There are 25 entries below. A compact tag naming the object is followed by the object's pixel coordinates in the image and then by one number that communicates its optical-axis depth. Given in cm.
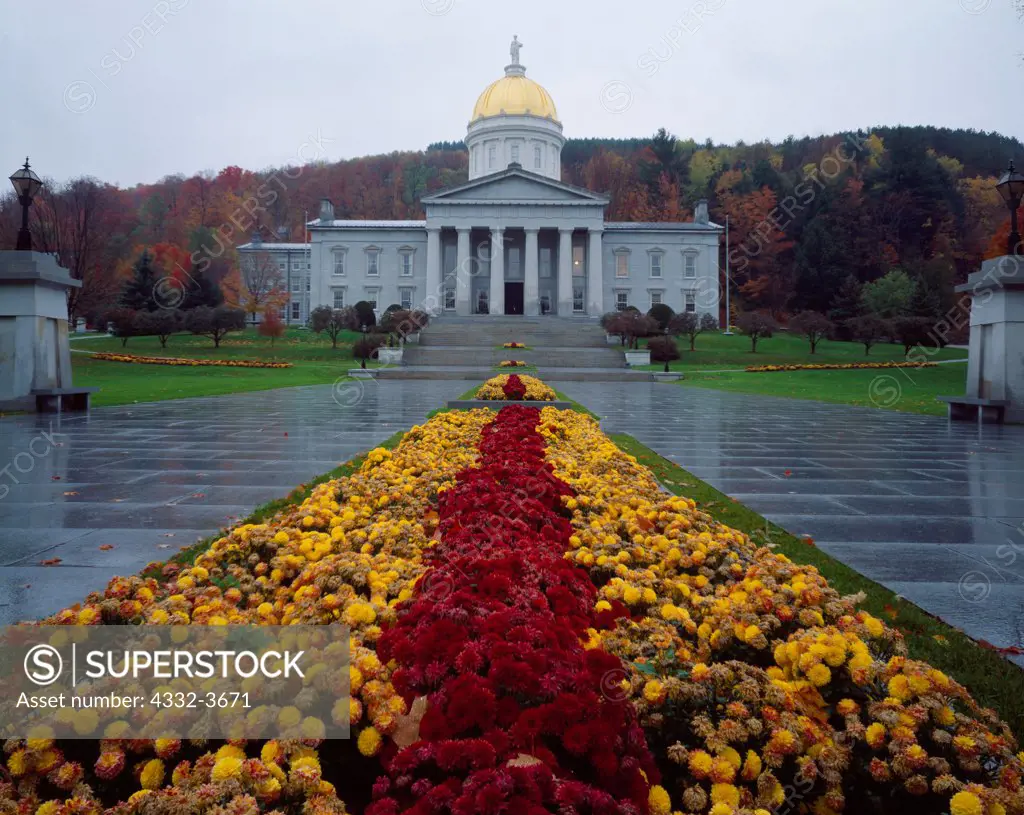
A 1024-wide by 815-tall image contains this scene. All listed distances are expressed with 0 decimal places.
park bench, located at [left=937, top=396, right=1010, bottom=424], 1367
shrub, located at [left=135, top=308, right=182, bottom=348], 4384
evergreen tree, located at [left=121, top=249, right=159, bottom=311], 5109
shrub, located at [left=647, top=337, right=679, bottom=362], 4012
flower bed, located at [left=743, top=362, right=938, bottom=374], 3691
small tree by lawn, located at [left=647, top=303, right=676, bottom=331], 4733
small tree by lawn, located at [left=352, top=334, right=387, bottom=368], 4016
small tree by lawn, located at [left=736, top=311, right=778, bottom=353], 4328
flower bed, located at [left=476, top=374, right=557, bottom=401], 1470
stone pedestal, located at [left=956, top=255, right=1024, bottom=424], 1338
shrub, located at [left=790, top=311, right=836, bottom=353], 4269
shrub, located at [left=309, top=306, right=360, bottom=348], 4556
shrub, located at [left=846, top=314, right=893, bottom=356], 4269
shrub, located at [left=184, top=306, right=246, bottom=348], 4394
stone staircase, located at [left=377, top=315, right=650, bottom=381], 3288
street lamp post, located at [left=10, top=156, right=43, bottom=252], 1366
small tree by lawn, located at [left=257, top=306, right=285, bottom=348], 4775
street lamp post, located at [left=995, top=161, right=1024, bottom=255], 1323
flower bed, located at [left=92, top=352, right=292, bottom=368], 3647
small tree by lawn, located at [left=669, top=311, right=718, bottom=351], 4446
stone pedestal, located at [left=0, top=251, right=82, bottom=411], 1346
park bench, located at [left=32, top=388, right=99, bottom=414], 1389
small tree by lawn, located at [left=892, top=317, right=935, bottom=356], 4650
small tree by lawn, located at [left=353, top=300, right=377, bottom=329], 4724
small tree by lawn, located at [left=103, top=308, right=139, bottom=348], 4403
